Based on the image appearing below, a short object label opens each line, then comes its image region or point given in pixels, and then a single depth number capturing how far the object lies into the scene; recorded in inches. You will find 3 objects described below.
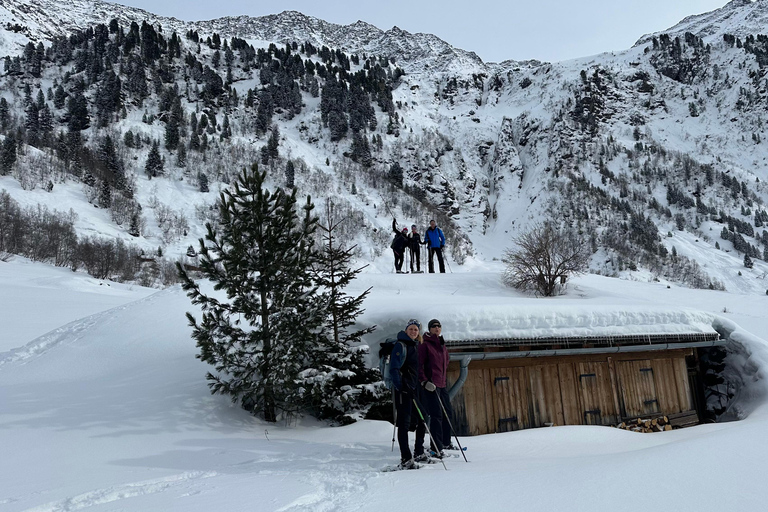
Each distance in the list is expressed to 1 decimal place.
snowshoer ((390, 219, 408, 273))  542.6
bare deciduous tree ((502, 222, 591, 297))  553.9
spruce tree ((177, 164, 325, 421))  236.4
